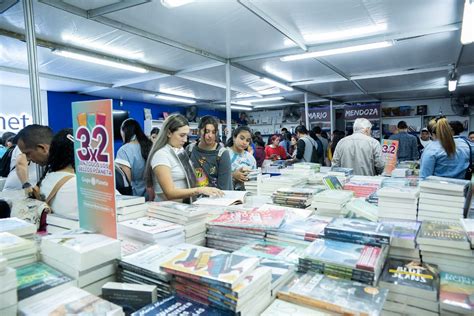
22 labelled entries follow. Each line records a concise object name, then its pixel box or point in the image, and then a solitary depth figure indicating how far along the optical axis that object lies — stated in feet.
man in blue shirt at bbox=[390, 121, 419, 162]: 20.88
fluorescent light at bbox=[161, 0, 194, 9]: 10.13
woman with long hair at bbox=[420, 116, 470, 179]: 9.78
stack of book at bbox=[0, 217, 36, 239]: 4.09
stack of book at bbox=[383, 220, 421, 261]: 4.40
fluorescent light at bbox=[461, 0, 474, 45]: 10.23
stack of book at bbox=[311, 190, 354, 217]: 6.11
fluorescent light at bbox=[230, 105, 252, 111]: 43.71
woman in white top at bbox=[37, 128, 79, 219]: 5.91
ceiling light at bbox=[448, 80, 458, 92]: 25.46
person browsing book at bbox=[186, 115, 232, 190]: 9.23
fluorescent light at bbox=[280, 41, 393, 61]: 16.28
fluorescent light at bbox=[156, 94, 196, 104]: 32.88
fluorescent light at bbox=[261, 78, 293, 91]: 25.47
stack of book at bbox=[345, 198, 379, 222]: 5.68
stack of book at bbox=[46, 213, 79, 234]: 5.07
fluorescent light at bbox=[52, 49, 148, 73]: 16.46
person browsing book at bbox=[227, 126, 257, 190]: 10.80
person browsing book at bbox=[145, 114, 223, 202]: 7.15
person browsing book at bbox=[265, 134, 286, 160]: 24.36
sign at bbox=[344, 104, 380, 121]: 36.91
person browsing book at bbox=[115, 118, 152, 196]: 10.94
